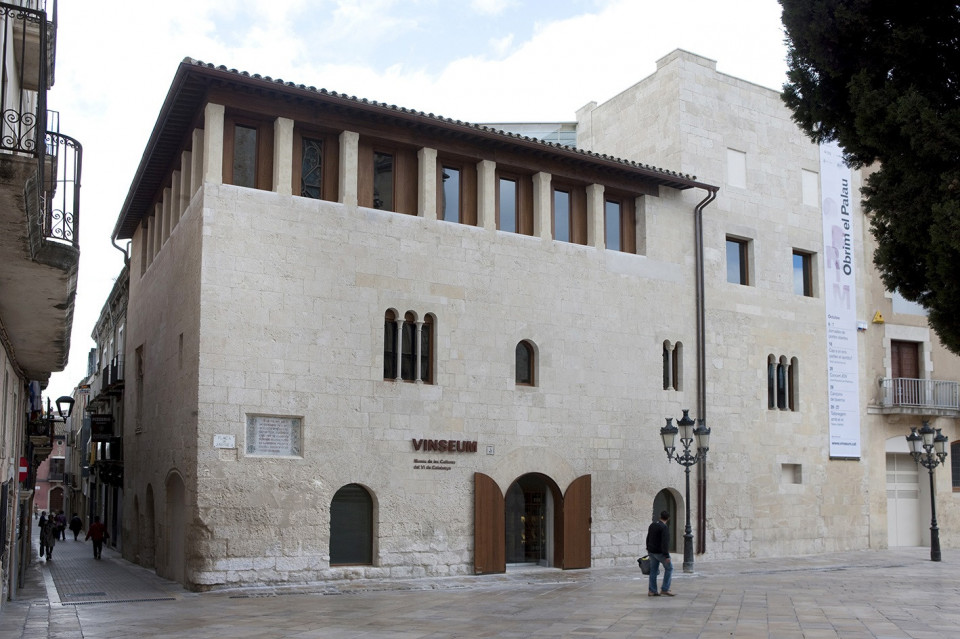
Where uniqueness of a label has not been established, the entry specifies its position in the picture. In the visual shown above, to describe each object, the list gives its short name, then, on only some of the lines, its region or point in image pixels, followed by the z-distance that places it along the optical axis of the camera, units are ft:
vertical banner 85.10
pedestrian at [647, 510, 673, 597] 52.11
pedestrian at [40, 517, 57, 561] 89.40
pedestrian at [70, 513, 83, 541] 130.65
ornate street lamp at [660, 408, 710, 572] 64.90
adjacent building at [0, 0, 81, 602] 24.80
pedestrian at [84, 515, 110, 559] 89.40
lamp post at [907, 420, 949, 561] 76.84
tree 28.37
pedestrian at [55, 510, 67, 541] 130.52
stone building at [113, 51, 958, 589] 58.34
